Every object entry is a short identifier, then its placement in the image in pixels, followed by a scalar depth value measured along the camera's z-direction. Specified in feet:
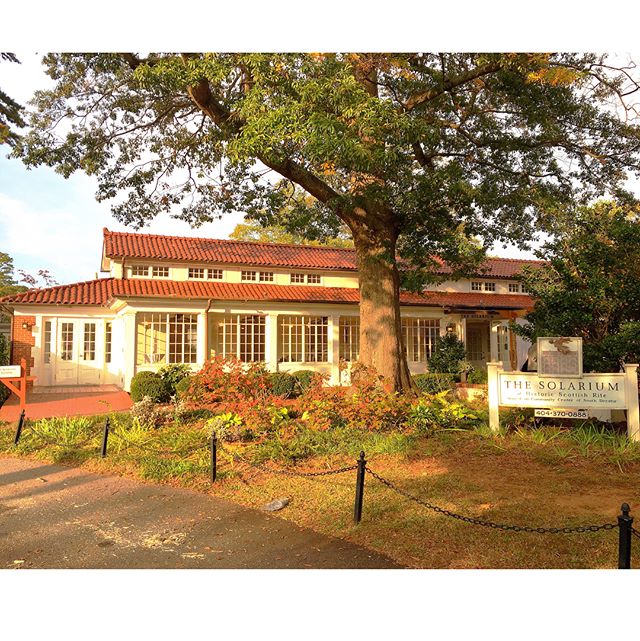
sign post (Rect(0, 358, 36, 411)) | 30.78
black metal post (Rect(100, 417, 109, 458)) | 24.86
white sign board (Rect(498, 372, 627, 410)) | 24.39
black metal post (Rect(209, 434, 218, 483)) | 20.70
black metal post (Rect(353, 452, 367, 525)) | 15.49
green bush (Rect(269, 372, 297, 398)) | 44.78
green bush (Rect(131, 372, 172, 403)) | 38.55
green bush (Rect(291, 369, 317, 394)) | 45.80
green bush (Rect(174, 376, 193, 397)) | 36.99
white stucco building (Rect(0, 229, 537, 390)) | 52.06
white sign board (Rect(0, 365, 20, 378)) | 30.76
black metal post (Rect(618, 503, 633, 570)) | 10.55
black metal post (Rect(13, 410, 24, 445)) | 27.78
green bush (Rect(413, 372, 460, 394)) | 45.47
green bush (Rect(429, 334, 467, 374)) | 54.60
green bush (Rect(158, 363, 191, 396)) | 40.22
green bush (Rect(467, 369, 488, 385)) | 51.44
